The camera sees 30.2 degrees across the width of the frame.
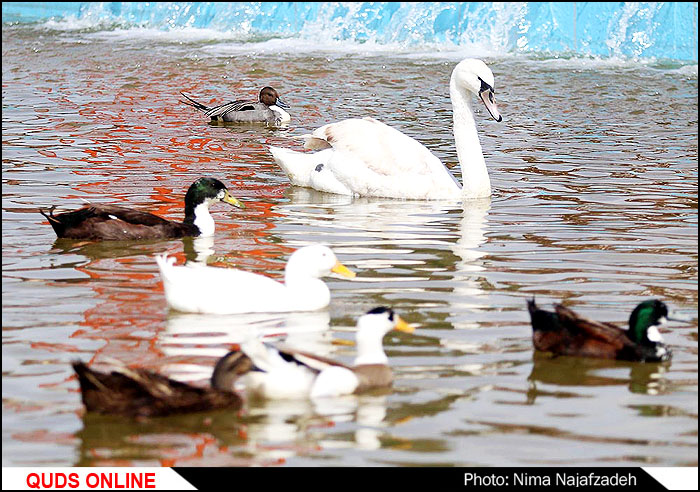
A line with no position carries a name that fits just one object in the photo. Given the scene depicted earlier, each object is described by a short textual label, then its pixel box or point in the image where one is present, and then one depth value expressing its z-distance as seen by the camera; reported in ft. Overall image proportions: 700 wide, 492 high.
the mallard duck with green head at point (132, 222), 33.01
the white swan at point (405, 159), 40.06
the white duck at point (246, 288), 25.76
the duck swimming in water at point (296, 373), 20.66
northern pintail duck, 58.86
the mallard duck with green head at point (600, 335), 23.32
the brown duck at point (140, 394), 19.62
